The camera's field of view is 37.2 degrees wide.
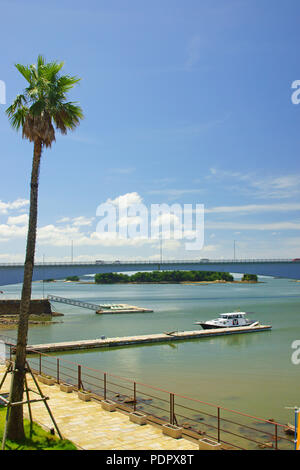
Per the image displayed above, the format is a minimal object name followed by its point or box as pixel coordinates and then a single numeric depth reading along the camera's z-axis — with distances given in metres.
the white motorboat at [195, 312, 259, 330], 59.22
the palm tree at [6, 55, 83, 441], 14.27
